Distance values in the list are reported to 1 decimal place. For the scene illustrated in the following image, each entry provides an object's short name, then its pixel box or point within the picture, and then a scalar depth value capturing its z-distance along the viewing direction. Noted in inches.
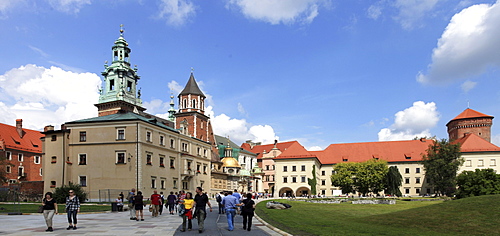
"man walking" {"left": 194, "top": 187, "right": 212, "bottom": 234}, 709.9
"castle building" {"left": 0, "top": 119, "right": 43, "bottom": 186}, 2952.8
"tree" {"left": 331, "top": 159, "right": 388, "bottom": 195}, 3142.2
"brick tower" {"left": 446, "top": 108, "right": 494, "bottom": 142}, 4274.1
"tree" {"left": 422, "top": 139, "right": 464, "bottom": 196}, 3154.5
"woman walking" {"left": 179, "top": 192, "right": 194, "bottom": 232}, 716.7
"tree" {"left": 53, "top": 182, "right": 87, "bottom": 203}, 1713.8
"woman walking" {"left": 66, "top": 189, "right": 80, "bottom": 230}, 737.0
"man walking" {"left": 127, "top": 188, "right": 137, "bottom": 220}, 950.7
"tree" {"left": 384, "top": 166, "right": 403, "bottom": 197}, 3127.5
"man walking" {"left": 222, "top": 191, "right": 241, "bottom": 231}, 733.6
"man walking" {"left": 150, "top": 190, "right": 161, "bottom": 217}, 1077.8
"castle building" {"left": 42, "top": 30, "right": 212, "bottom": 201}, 2111.2
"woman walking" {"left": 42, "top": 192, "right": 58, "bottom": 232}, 701.9
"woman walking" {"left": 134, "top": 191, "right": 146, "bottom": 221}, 927.7
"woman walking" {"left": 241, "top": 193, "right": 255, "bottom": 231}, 733.5
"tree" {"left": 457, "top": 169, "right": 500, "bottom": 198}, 1655.4
